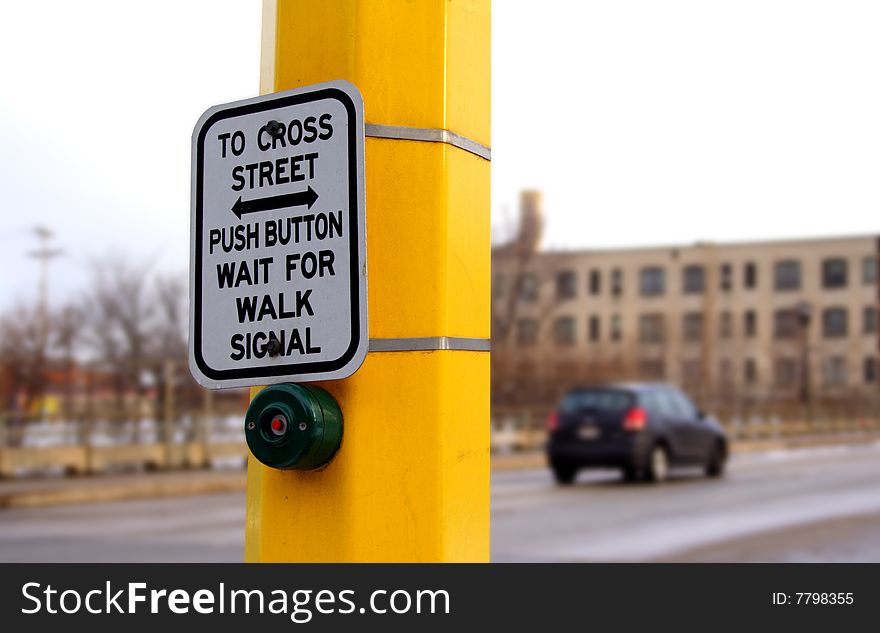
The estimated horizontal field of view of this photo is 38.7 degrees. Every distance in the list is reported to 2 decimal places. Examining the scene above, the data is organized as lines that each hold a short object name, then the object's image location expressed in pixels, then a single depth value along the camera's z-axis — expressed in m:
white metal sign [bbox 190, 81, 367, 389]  2.68
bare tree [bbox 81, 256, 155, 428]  35.78
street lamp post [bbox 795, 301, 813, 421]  41.39
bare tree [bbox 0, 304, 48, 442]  22.42
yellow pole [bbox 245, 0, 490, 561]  2.70
